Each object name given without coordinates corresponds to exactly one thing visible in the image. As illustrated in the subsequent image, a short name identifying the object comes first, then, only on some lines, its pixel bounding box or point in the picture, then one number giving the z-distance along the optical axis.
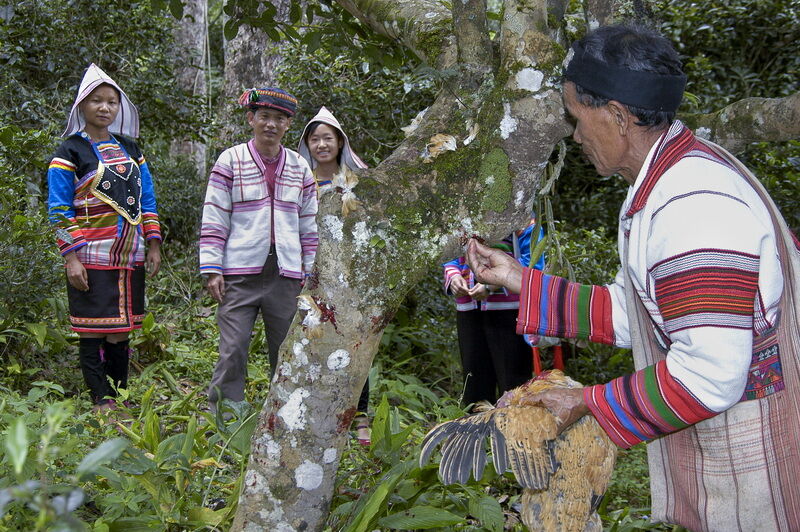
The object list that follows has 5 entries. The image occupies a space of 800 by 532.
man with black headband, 1.78
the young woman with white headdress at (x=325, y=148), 4.98
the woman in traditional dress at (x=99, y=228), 4.48
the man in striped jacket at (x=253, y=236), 4.48
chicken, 2.04
